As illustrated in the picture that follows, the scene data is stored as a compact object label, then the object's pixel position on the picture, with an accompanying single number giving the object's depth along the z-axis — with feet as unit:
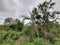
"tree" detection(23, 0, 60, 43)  16.32
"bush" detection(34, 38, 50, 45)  14.75
